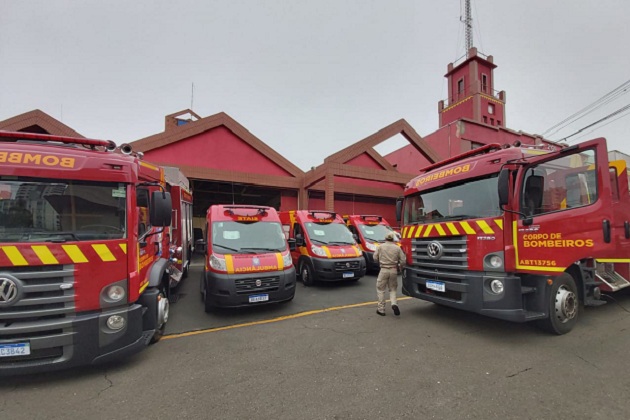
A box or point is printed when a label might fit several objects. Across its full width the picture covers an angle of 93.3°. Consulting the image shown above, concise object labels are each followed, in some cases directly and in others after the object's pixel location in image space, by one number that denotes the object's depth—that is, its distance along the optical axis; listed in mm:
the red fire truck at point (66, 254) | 3105
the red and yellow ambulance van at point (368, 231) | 10664
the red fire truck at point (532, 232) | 4273
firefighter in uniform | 5773
